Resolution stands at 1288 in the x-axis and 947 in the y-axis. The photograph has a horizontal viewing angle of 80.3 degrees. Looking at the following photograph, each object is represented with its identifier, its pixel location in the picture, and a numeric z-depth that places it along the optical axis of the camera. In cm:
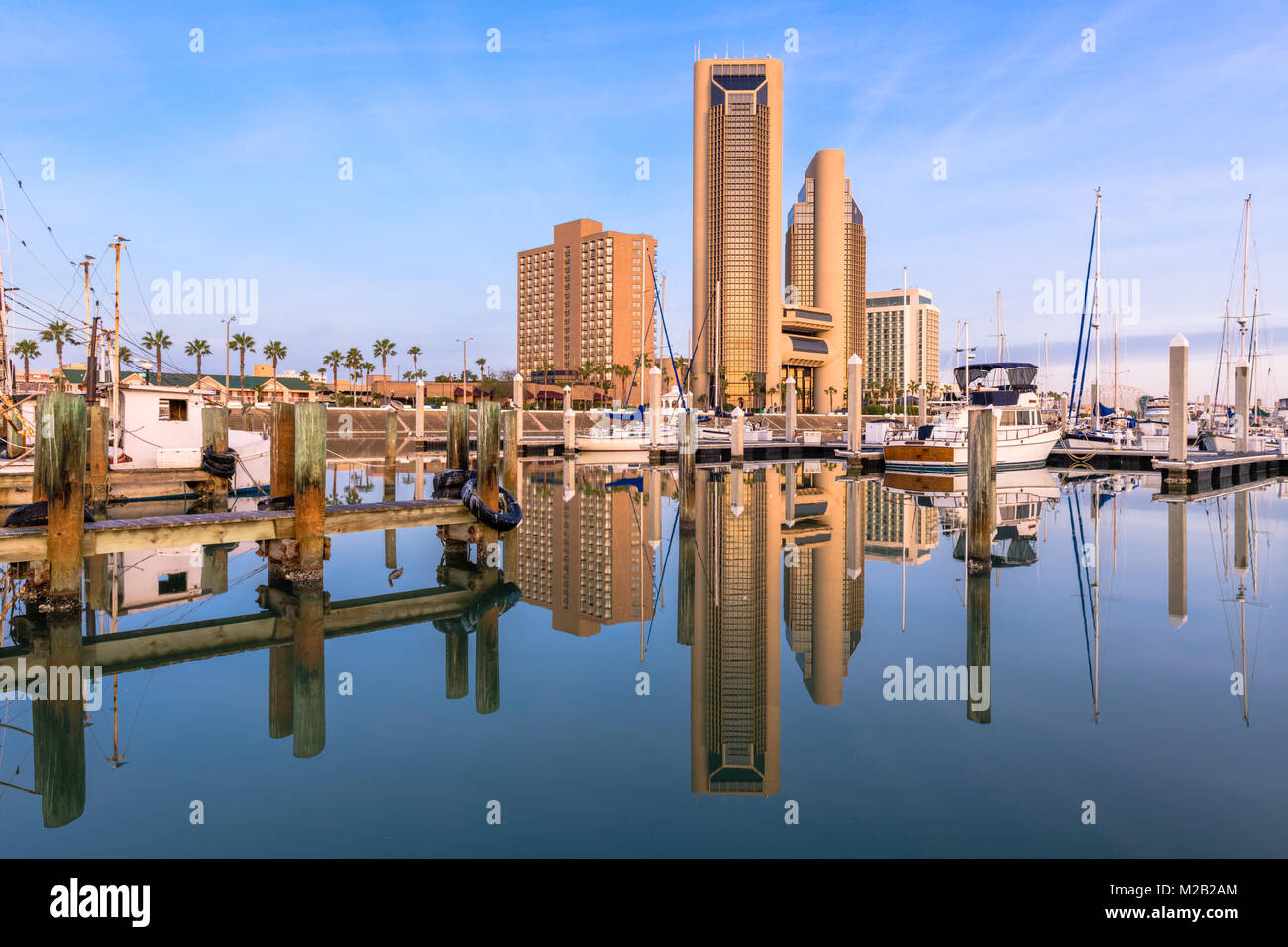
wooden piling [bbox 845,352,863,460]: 4450
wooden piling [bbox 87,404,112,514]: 2088
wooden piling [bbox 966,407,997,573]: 1467
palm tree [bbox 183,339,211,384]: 9994
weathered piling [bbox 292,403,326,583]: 1307
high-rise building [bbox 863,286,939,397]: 17312
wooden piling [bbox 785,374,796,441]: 5759
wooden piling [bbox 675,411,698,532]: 3954
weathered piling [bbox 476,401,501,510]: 1641
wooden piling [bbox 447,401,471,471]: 1894
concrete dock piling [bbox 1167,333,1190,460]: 3172
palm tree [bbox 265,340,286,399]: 9977
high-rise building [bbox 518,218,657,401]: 18375
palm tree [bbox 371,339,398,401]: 10894
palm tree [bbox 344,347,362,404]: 10569
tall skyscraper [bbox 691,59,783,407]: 15388
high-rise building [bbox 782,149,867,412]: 16575
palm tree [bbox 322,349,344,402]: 10524
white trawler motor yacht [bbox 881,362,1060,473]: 3997
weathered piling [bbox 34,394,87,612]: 1120
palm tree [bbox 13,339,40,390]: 9131
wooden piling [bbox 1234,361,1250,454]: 3759
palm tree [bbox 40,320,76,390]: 7686
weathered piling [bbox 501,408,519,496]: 2212
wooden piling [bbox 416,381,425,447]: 5745
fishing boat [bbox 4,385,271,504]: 2428
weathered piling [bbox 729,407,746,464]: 4703
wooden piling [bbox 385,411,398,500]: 3540
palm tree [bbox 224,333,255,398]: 9675
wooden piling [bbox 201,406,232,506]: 2534
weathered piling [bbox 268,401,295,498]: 1571
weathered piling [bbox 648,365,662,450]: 4666
